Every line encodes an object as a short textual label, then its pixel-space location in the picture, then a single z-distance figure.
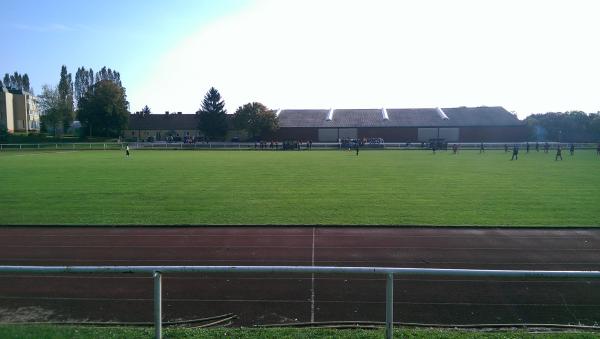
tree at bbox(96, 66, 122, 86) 133.75
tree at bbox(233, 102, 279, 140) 78.44
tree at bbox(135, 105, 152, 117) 100.74
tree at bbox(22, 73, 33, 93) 149.71
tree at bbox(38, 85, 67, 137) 90.88
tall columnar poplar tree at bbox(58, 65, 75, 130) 94.57
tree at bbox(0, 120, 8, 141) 72.69
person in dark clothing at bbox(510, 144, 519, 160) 39.52
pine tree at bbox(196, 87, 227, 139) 84.75
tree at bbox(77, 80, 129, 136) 84.31
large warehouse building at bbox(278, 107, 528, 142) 75.62
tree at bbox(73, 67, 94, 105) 130.75
